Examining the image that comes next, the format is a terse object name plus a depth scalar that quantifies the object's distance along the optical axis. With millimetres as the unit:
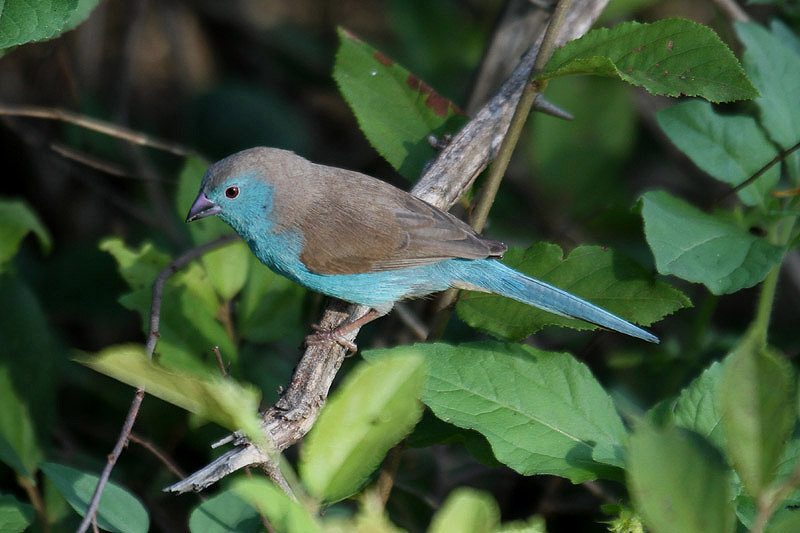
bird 6148
